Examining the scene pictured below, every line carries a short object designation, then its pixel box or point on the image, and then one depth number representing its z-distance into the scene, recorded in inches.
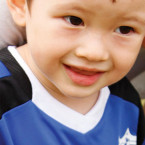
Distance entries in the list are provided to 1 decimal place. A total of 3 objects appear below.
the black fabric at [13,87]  24.4
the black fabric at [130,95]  34.5
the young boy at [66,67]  21.1
